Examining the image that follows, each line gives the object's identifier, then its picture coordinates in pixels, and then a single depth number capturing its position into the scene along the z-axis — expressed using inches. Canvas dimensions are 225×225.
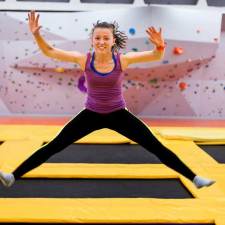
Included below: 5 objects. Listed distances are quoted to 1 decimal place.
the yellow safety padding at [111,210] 83.9
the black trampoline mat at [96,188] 100.7
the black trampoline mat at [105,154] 136.9
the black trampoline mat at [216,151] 143.2
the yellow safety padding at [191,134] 168.2
